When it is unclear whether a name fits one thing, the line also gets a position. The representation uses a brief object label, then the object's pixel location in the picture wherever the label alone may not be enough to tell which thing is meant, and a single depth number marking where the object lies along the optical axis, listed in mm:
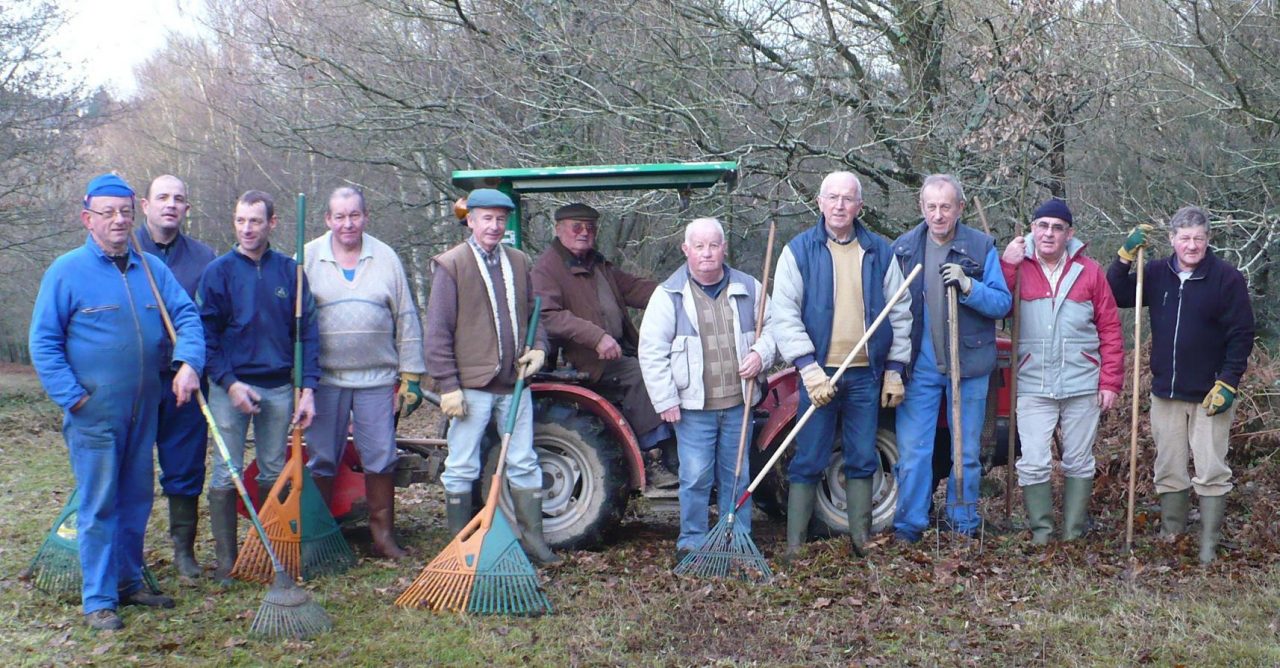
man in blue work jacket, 4746
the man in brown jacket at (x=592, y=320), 6094
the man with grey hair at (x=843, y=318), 5707
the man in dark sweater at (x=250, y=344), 5496
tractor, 5992
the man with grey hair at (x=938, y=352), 5793
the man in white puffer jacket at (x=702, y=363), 5691
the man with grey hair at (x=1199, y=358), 5648
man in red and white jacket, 5836
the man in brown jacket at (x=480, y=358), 5703
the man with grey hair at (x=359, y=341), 5754
